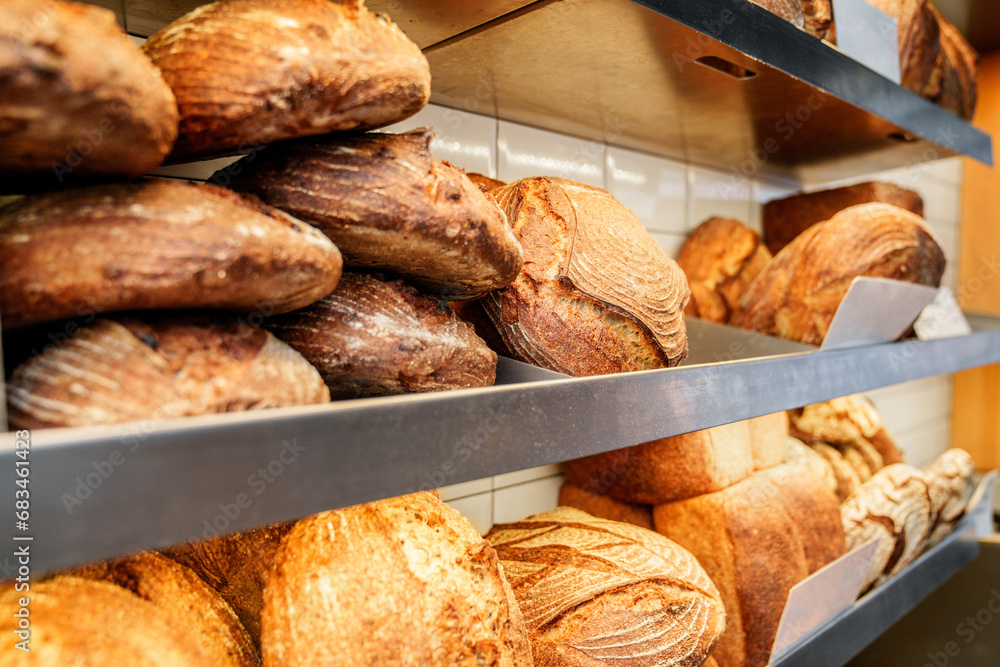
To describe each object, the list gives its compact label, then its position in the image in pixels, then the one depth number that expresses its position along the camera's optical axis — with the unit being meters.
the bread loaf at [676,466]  1.35
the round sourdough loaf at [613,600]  0.98
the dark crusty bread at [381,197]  0.63
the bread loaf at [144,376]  0.49
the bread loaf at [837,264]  1.41
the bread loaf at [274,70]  0.56
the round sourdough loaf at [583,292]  0.94
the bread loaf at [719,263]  1.70
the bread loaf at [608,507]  1.45
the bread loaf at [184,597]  0.67
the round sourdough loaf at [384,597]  0.68
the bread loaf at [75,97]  0.41
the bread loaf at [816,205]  1.92
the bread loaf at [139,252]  0.48
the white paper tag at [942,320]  1.64
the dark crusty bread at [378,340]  0.66
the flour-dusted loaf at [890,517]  1.63
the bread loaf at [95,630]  0.53
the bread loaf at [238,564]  0.81
